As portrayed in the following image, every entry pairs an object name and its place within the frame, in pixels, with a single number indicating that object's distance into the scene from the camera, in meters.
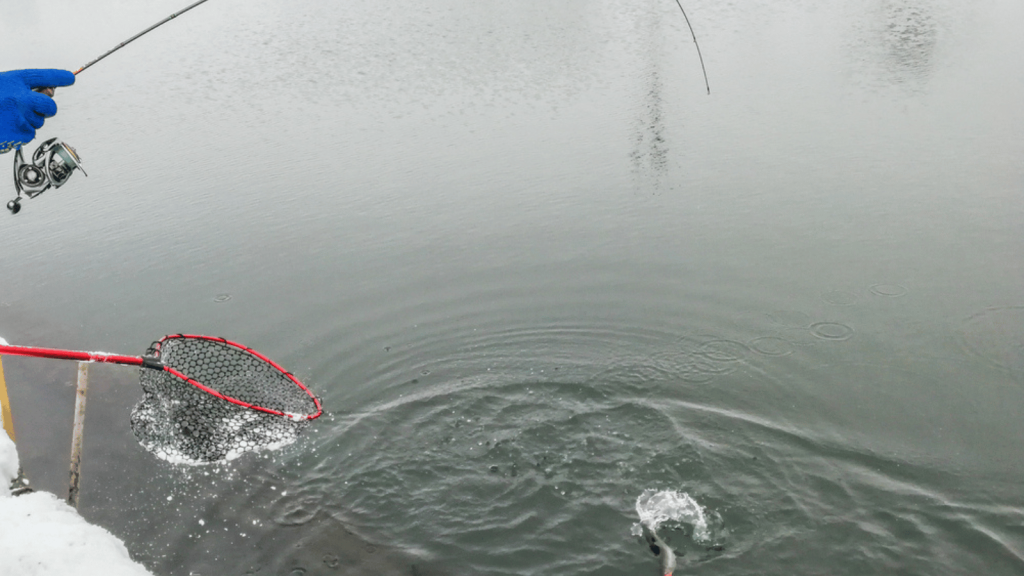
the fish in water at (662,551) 5.32
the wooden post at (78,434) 5.12
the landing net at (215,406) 5.80
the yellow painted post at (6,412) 5.09
